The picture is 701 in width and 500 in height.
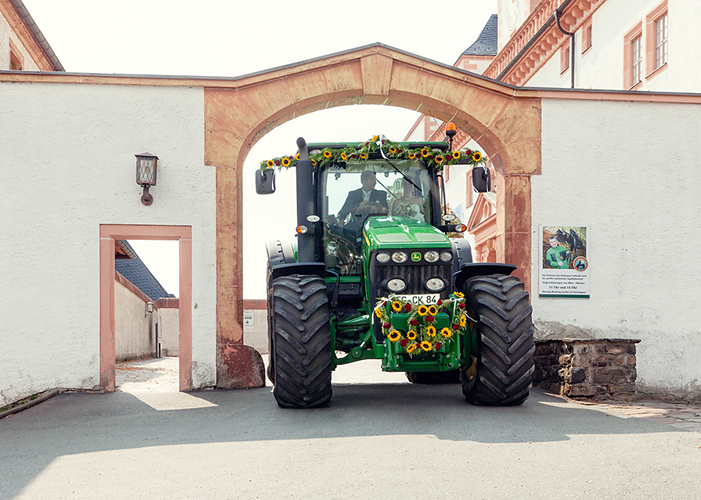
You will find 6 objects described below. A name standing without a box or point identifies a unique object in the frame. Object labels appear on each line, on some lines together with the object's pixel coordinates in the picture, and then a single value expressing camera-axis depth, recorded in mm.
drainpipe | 17922
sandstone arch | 9828
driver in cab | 8016
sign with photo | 10273
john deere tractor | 6684
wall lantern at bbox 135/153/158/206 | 9492
